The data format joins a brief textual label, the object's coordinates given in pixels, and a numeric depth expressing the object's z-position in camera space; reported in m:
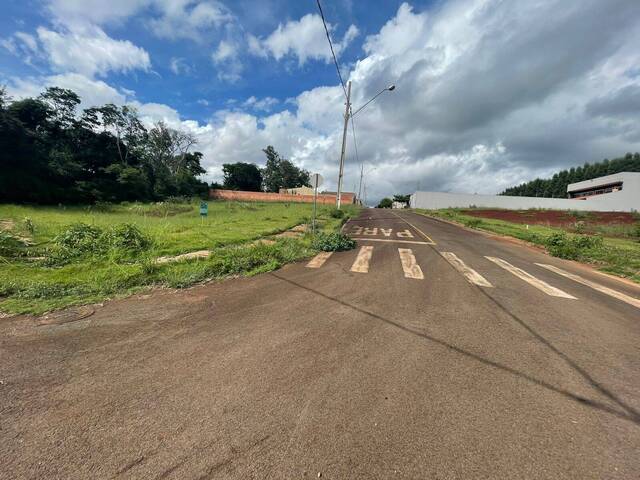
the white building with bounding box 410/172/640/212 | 48.16
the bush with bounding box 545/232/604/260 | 10.81
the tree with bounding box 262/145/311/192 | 88.56
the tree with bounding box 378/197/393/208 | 116.65
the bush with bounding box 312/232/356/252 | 9.68
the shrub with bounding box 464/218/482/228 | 22.73
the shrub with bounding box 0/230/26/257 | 6.52
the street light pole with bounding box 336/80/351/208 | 19.18
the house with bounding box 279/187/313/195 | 78.91
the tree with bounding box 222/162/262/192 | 81.81
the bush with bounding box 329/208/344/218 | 23.16
